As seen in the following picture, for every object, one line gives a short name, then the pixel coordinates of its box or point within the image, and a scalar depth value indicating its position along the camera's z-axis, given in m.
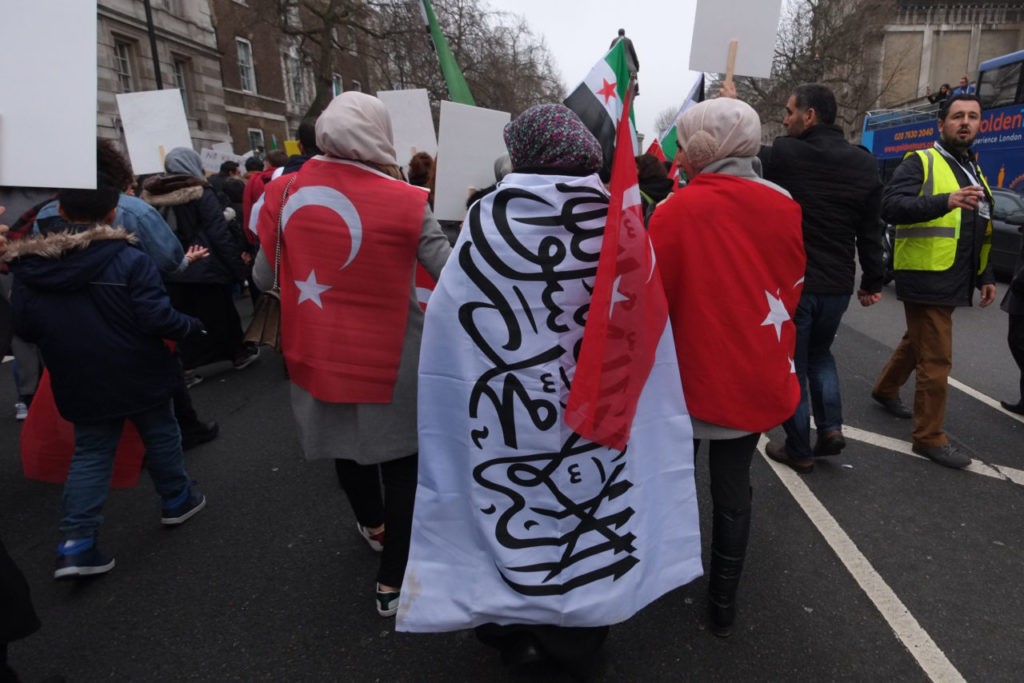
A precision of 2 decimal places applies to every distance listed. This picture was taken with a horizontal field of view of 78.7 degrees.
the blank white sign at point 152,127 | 7.05
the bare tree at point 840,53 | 36.34
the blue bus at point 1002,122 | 13.01
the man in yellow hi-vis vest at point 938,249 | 3.48
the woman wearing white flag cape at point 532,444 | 1.65
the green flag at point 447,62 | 4.54
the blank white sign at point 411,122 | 5.72
